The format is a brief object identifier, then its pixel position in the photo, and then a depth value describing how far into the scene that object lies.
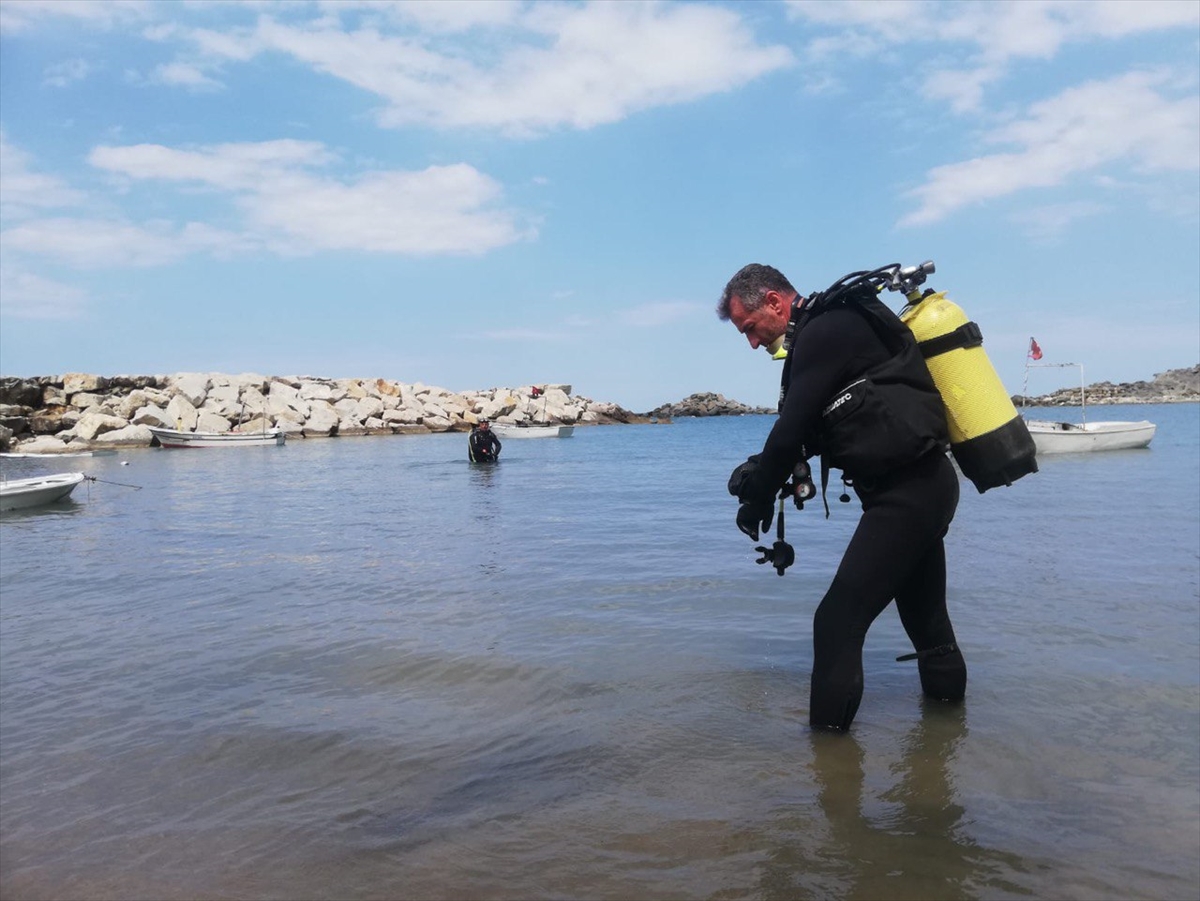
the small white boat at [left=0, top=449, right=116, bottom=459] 44.59
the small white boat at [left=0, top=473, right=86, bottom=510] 18.09
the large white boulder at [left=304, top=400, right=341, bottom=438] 59.59
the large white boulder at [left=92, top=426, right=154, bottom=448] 49.91
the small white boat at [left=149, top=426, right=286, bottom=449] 48.97
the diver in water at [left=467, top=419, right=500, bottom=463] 31.78
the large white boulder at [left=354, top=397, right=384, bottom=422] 64.19
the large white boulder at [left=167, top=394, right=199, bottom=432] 54.34
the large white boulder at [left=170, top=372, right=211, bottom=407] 59.19
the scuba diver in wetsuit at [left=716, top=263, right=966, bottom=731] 3.77
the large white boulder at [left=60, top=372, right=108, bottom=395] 57.76
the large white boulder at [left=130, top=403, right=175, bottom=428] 53.16
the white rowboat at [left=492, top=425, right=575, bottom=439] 56.75
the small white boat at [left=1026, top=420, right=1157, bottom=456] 29.73
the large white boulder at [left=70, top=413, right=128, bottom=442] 49.47
